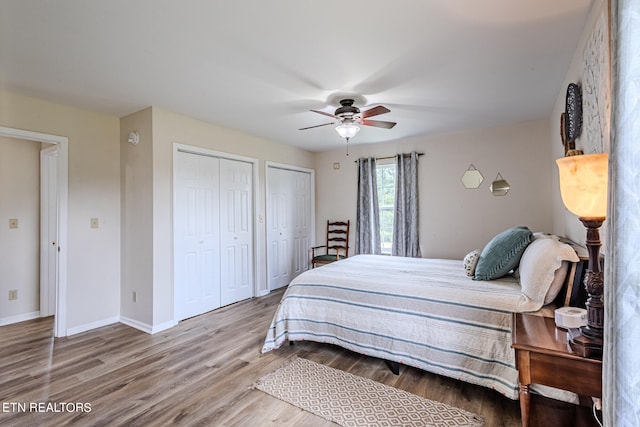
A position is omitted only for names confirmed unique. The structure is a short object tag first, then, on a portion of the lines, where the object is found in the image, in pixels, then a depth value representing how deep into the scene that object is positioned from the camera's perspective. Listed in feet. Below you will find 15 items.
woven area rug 5.91
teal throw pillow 7.73
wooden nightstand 3.96
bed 6.21
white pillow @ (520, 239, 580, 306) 5.95
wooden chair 17.14
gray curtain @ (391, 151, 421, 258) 15.05
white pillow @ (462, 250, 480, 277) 8.38
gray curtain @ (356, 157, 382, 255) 16.34
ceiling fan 9.53
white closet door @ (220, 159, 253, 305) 13.27
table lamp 3.96
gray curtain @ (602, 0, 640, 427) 2.23
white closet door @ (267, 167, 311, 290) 15.71
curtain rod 15.11
